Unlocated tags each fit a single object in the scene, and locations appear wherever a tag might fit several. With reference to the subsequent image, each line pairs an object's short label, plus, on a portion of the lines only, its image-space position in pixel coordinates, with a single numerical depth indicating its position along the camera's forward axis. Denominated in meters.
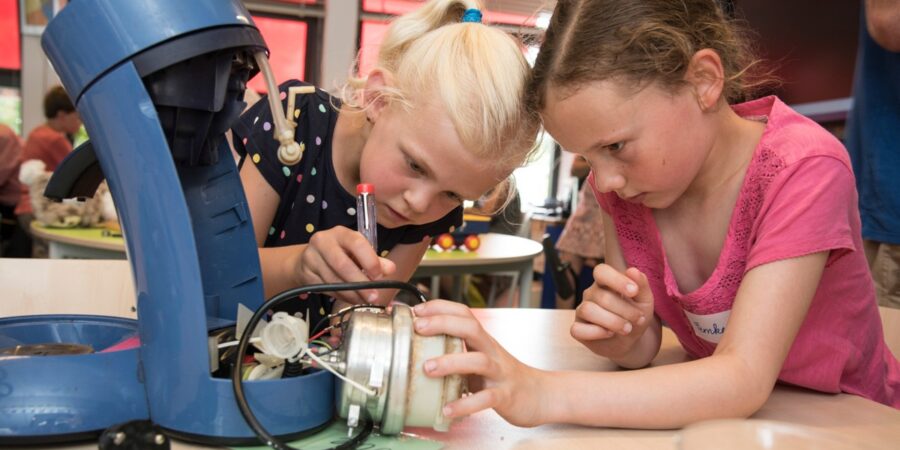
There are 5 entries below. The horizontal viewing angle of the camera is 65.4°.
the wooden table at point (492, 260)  2.43
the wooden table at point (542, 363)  0.59
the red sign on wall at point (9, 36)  4.59
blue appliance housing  0.50
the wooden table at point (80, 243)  2.14
